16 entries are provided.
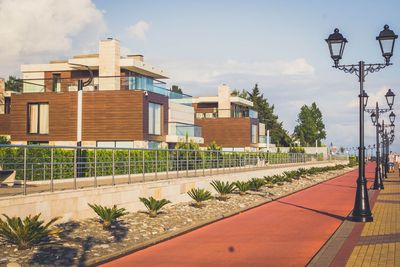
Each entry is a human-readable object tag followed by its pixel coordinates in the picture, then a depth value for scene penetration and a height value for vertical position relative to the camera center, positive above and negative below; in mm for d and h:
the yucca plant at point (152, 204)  17812 -1759
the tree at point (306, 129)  146950 +6534
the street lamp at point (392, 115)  39366 +2734
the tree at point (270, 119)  114688 +7098
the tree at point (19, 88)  43819 +5611
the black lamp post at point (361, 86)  16688 +2182
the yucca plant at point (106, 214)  14844 -1748
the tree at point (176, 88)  137812 +16620
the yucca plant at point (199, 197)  21609 -1819
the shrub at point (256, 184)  29177 -1749
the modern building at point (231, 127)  71000 +3326
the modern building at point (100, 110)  42031 +3407
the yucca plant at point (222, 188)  25562 -1720
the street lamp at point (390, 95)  27281 +2928
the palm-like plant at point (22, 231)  11344 -1703
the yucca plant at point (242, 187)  27031 -1768
